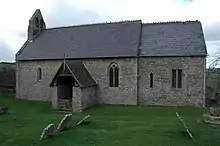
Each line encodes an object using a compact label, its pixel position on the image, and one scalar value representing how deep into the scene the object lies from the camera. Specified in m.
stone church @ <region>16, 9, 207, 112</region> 26.42
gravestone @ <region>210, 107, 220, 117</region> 16.31
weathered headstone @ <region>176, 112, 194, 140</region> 12.70
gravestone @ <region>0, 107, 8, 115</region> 21.64
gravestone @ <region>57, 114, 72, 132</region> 14.26
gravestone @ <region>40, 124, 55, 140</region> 12.28
